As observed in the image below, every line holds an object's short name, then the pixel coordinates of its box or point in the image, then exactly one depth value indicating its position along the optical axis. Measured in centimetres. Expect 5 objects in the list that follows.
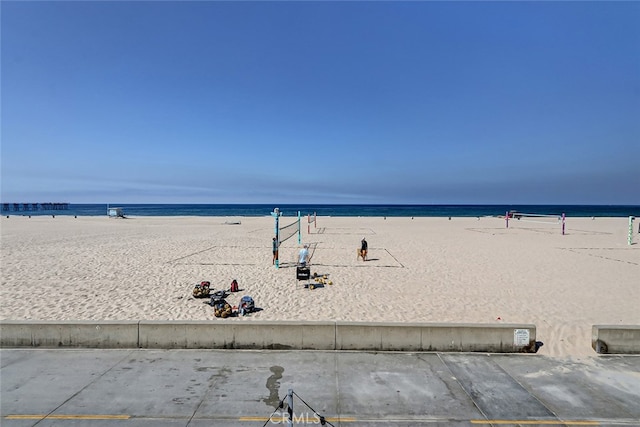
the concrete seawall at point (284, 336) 640
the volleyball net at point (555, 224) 4441
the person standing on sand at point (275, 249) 1457
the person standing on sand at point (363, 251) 1652
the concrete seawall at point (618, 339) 633
